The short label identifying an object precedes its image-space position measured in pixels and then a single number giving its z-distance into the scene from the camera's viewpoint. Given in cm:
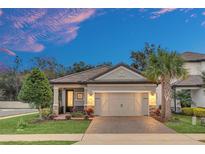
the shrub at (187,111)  1357
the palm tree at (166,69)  1178
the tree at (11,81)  2355
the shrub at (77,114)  1273
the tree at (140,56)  2257
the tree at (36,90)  1140
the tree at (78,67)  2322
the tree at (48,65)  2446
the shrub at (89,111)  1290
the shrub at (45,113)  1251
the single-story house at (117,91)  1319
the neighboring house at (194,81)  1418
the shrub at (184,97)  1448
